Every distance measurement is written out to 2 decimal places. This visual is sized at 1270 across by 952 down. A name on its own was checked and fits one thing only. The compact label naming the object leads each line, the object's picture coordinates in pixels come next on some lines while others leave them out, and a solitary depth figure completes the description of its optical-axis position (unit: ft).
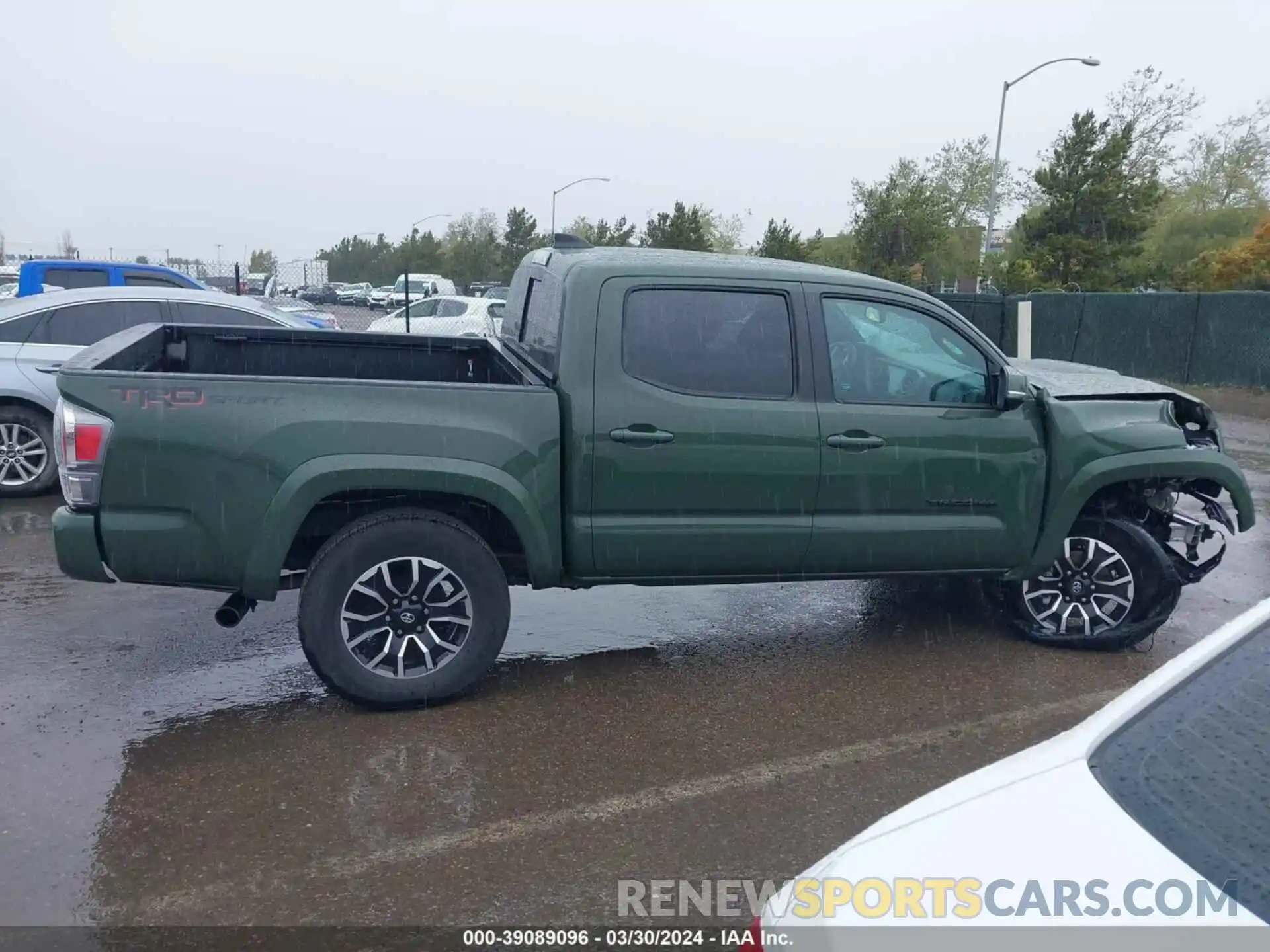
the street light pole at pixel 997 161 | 86.84
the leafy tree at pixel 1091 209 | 94.17
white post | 53.93
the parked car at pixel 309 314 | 50.66
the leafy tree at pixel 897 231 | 93.61
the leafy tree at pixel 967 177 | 185.26
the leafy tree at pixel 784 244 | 94.32
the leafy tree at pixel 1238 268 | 88.48
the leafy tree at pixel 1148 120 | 134.31
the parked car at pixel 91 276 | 43.96
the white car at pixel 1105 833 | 5.49
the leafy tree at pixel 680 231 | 103.71
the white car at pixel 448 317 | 64.95
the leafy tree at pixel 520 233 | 147.84
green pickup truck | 14.33
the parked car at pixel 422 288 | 94.89
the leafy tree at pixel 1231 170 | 152.97
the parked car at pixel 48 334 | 27.94
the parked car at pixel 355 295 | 124.26
